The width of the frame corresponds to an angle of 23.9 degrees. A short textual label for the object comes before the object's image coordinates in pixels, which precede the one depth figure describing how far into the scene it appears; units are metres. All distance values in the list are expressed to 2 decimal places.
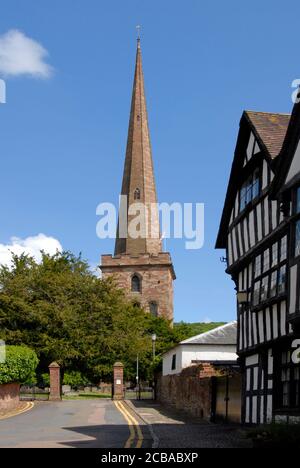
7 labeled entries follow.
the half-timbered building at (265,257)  16.08
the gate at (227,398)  21.73
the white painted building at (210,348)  33.47
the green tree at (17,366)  27.27
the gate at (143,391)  60.58
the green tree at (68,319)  52.44
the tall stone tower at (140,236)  83.19
